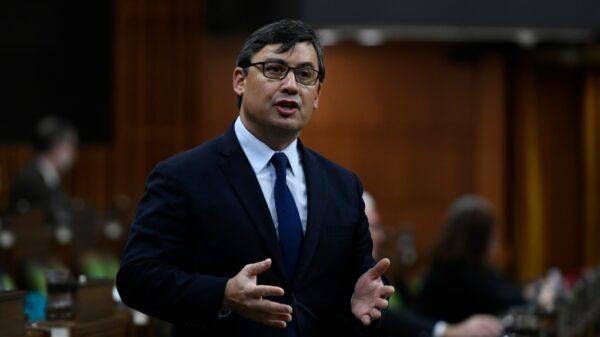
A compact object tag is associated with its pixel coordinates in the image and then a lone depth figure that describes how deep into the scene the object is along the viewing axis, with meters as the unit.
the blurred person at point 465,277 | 10.42
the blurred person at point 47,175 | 16.03
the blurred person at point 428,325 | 9.52
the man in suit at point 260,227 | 4.78
